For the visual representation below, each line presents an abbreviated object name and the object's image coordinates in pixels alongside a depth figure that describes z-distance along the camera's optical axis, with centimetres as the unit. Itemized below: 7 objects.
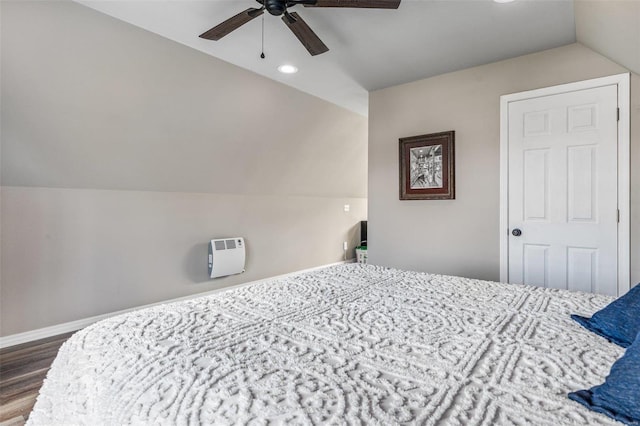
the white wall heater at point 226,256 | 383
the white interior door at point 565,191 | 257
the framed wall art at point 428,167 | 329
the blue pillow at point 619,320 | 107
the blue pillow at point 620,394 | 67
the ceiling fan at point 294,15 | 180
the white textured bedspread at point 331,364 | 71
